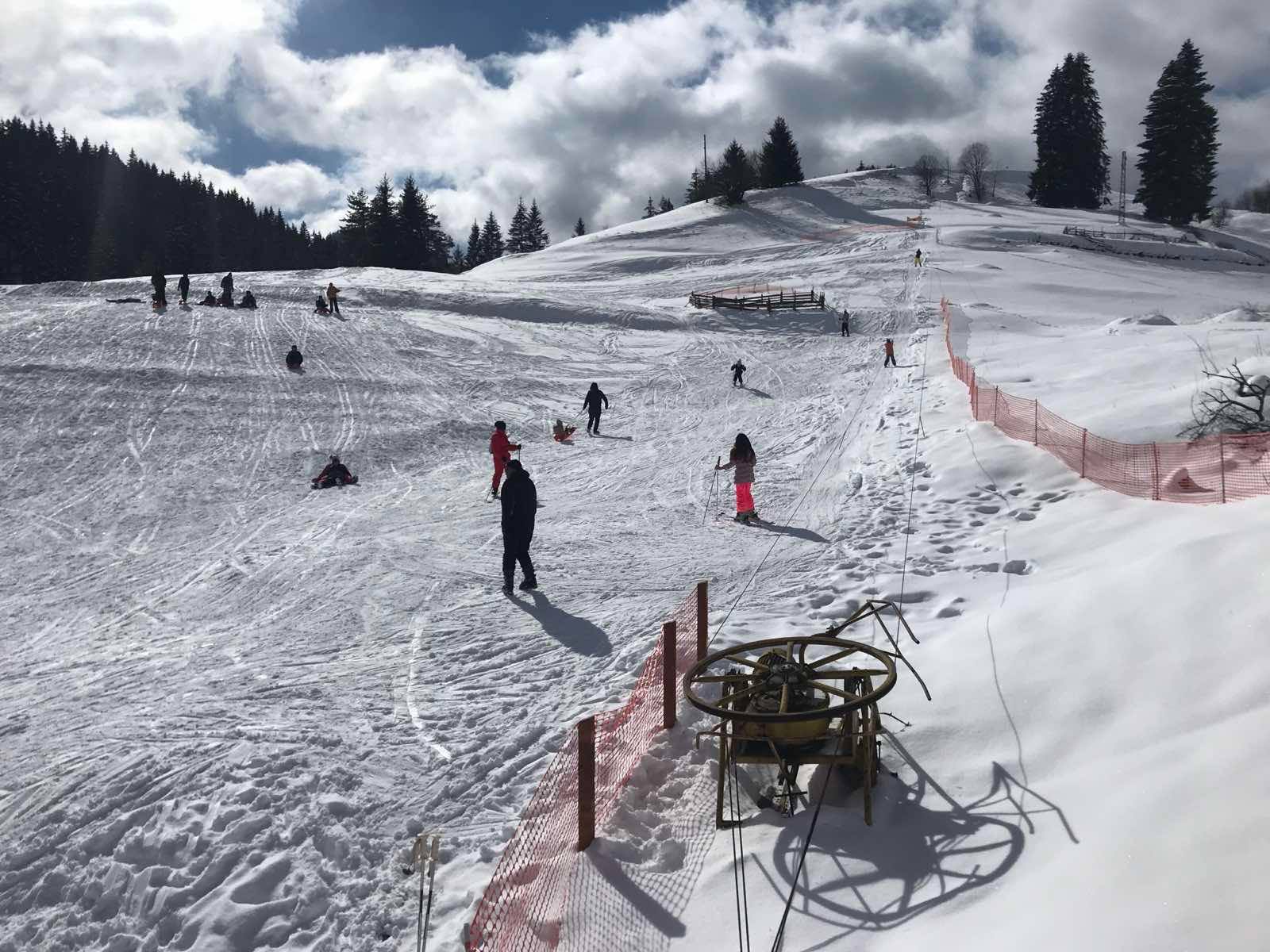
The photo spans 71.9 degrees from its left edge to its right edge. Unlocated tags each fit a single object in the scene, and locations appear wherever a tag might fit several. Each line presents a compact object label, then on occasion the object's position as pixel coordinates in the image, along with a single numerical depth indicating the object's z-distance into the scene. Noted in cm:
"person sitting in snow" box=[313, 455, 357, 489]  1705
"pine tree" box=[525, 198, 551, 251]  10056
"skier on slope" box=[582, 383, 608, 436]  2123
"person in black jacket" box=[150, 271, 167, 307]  3247
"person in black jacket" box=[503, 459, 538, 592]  1012
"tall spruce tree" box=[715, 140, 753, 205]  7788
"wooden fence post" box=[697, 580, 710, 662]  753
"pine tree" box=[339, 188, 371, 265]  7050
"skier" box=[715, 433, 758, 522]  1311
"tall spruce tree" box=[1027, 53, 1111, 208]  7500
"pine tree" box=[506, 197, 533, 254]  10094
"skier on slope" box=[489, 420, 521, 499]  1496
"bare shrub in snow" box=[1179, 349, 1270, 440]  1108
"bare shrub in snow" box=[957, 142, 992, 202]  11594
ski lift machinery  505
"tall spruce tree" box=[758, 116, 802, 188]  8638
